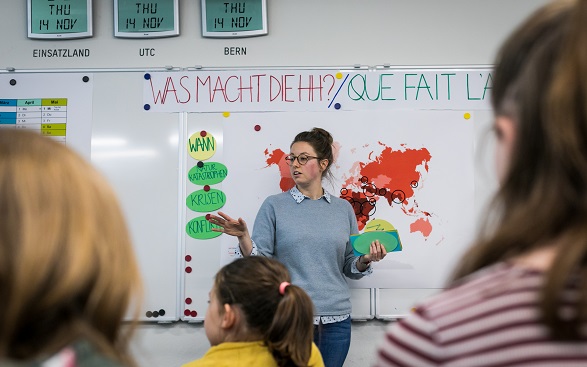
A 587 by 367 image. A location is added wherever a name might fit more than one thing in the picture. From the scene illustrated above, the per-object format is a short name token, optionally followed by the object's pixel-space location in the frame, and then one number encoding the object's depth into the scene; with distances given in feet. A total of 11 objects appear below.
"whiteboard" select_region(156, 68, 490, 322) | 10.51
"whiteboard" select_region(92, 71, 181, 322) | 10.61
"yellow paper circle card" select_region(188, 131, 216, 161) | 10.69
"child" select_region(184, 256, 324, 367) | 5.53
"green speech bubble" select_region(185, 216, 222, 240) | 10.61
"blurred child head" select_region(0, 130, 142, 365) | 2.12
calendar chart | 11.02
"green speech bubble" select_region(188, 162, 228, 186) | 10.66
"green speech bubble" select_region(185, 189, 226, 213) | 10.64
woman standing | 9.70
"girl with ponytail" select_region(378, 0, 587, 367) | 1.86
